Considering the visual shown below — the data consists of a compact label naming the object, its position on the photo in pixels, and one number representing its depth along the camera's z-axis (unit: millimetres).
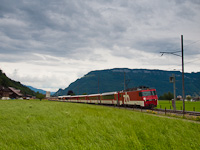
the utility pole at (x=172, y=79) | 30828
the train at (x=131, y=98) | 35250
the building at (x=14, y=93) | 133725
